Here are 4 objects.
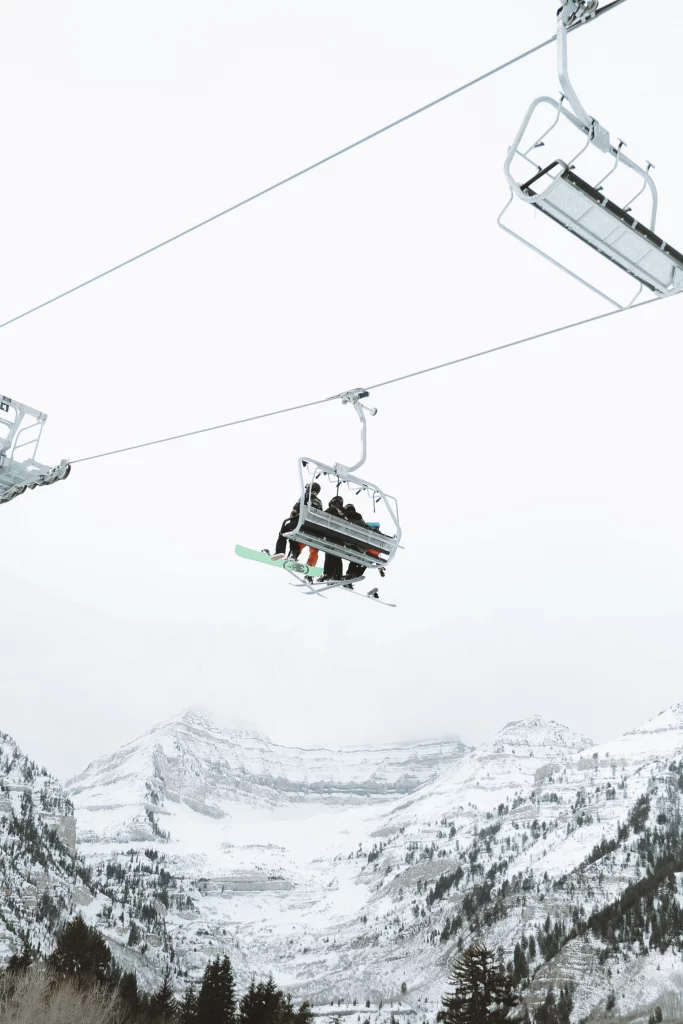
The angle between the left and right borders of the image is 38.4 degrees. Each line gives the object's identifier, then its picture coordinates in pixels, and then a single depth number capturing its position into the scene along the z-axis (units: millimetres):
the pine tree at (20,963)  80269
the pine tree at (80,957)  87375
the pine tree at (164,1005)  90188
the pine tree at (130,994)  89188
